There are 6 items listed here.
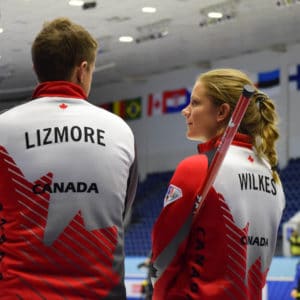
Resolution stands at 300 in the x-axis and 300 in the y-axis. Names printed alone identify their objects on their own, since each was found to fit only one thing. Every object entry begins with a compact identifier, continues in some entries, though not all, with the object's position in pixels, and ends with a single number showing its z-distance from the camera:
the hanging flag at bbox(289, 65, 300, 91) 17.28
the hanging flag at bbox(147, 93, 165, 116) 20.22
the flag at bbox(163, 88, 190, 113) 19.50
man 1.99
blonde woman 2.29
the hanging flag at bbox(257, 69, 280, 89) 17.59
